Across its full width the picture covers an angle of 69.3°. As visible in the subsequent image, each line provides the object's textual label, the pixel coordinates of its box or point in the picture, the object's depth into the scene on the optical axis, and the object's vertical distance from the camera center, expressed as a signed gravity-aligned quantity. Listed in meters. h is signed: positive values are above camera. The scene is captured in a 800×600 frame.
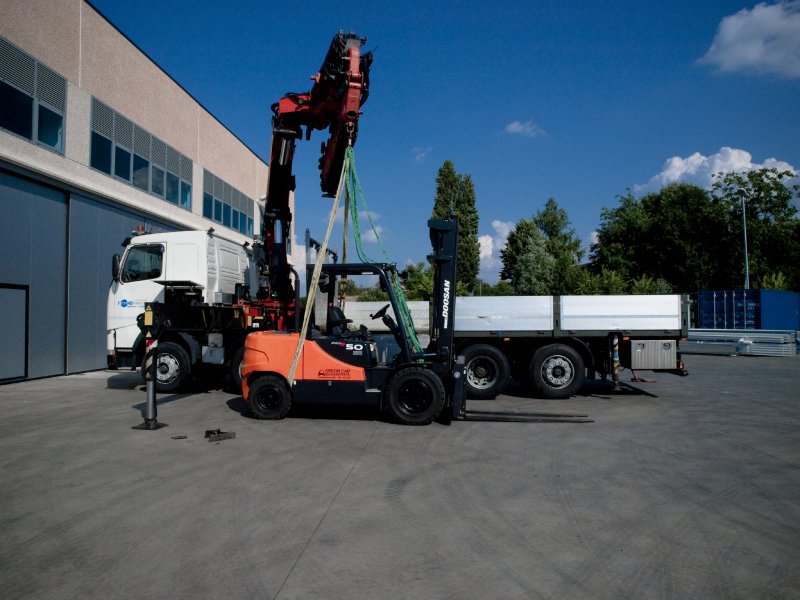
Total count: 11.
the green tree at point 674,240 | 49.91 +6.84
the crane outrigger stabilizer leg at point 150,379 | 8.45 -1.02
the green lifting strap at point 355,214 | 8.47 +1.45
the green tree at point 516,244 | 53.34 +6.61
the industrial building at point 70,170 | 13.68 +3.94
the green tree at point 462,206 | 48.56 +9.12
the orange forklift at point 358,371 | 8.62 -0.87
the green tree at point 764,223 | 47.88 +7.88
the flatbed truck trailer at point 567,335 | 11.38 -0.39
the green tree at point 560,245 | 41.03 +6.97
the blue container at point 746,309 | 29.53 +0.42
